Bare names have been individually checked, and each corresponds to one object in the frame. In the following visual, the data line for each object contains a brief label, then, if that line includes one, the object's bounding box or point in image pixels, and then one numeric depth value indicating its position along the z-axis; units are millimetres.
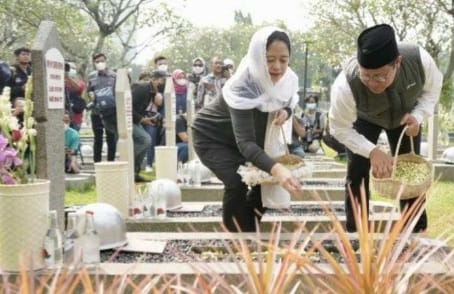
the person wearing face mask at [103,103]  8789
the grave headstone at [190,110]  9008
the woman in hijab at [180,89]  10383
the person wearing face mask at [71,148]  8891
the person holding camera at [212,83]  9352
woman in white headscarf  3959
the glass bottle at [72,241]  3443
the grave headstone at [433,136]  9717
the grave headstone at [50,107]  3842
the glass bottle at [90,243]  3457
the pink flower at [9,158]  3301
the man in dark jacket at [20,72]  7127
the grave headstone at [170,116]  7512
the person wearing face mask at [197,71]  11039
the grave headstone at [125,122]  5406
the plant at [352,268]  1164
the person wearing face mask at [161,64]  10122
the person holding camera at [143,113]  8266
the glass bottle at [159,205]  5285
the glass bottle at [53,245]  3377
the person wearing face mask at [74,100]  9258
